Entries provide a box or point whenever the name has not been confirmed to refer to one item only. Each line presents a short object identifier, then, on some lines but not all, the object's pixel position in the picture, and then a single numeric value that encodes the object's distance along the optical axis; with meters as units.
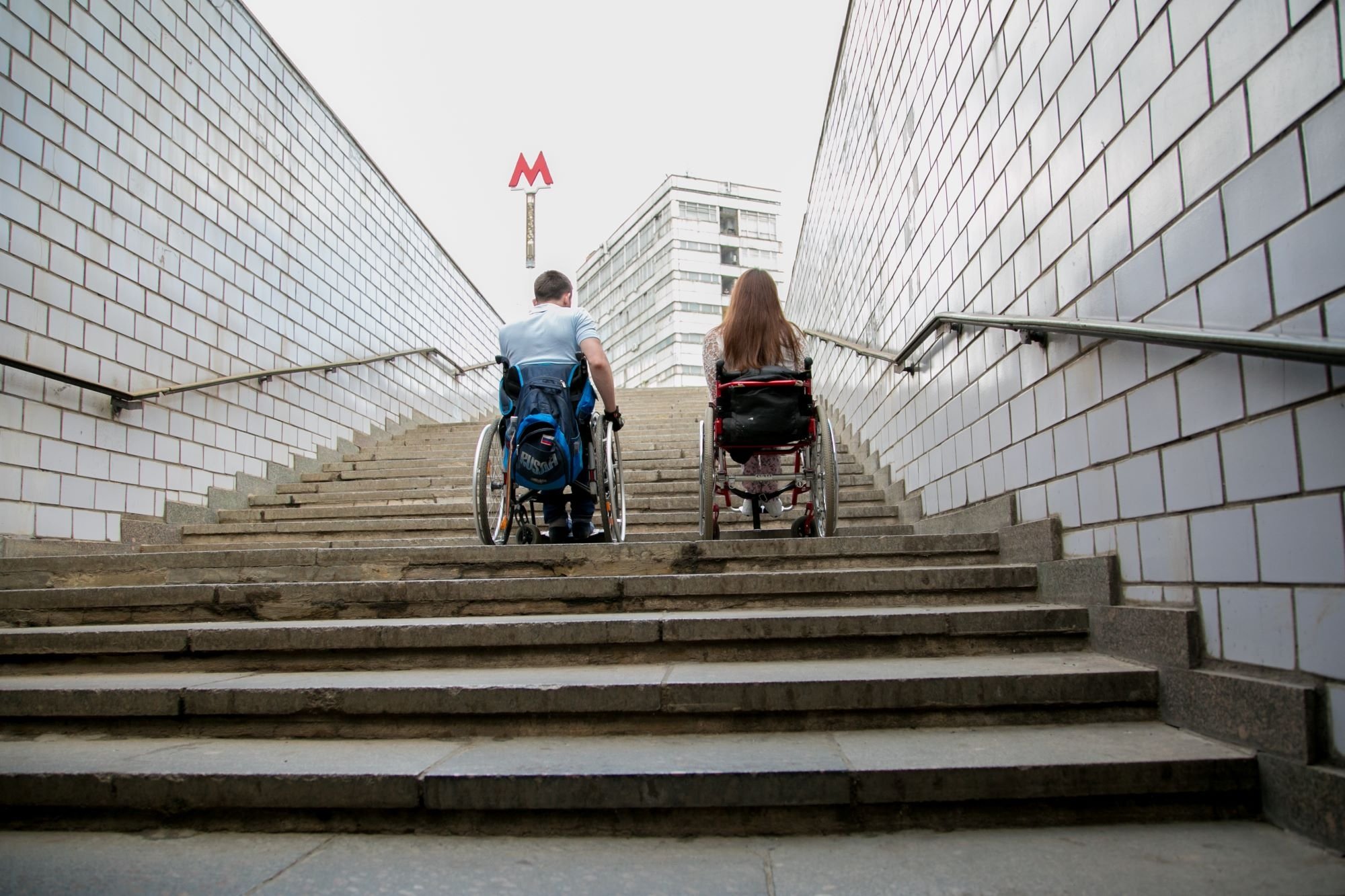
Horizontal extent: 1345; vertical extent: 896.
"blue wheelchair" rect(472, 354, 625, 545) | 3.43
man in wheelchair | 3.54
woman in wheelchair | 3.73
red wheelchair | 3.65
